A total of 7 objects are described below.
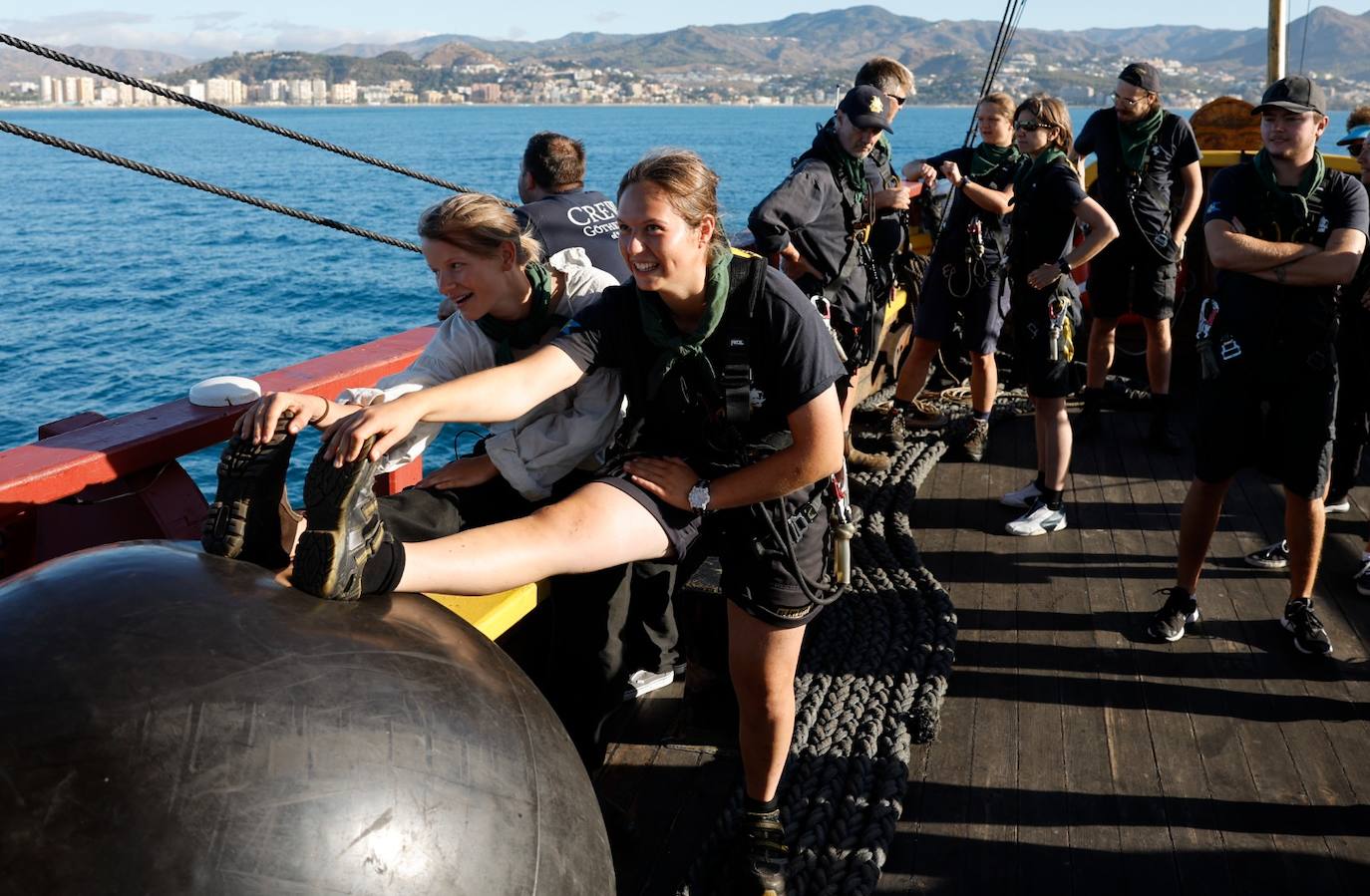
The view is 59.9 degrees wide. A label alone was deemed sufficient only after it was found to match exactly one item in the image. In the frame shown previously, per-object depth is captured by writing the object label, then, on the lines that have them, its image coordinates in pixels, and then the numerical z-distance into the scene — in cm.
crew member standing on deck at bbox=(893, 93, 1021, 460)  587
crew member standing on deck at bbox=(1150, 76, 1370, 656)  401
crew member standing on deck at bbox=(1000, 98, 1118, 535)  529
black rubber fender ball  172
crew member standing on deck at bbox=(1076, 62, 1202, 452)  620
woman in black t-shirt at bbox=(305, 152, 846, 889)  264
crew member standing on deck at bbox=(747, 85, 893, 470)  502
